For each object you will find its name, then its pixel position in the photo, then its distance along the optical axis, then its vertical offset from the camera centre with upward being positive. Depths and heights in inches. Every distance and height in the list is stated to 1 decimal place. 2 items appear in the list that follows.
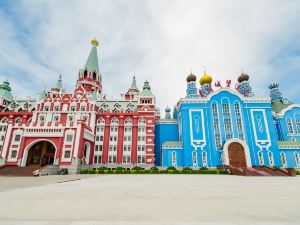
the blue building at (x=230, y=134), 1268.5 +177.4
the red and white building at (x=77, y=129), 1130.7 +200.7
